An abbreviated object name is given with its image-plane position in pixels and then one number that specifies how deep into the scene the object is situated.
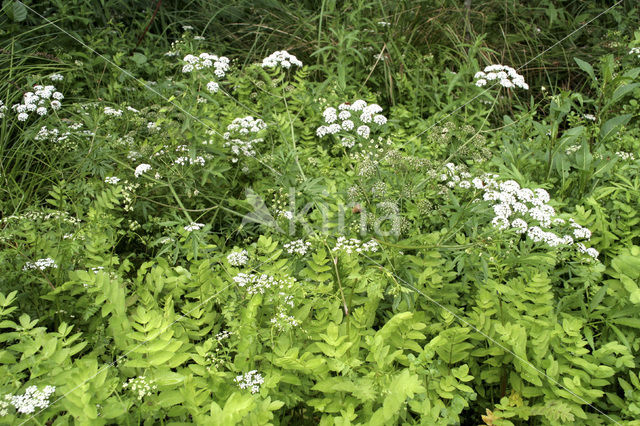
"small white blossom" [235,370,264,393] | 1.40
